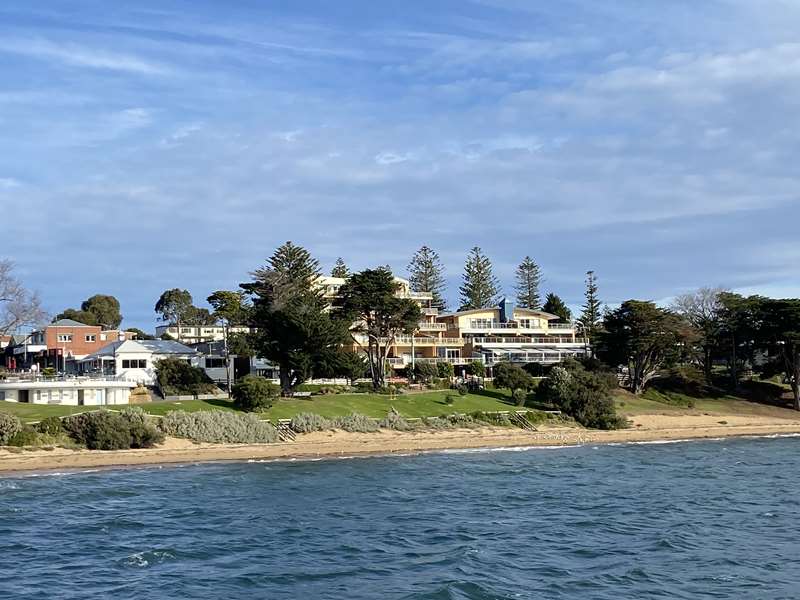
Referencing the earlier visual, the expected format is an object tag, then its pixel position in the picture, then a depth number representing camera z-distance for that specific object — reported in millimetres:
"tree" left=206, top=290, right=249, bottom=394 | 87000
